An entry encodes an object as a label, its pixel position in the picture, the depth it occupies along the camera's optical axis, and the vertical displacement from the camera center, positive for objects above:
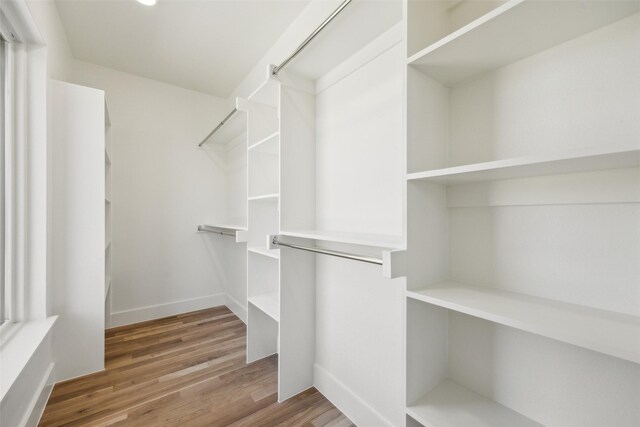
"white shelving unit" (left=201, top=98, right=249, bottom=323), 2.93 +0.02
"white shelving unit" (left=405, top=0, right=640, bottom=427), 0.70 +0.00
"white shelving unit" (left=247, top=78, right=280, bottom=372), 2.12 -0.08
